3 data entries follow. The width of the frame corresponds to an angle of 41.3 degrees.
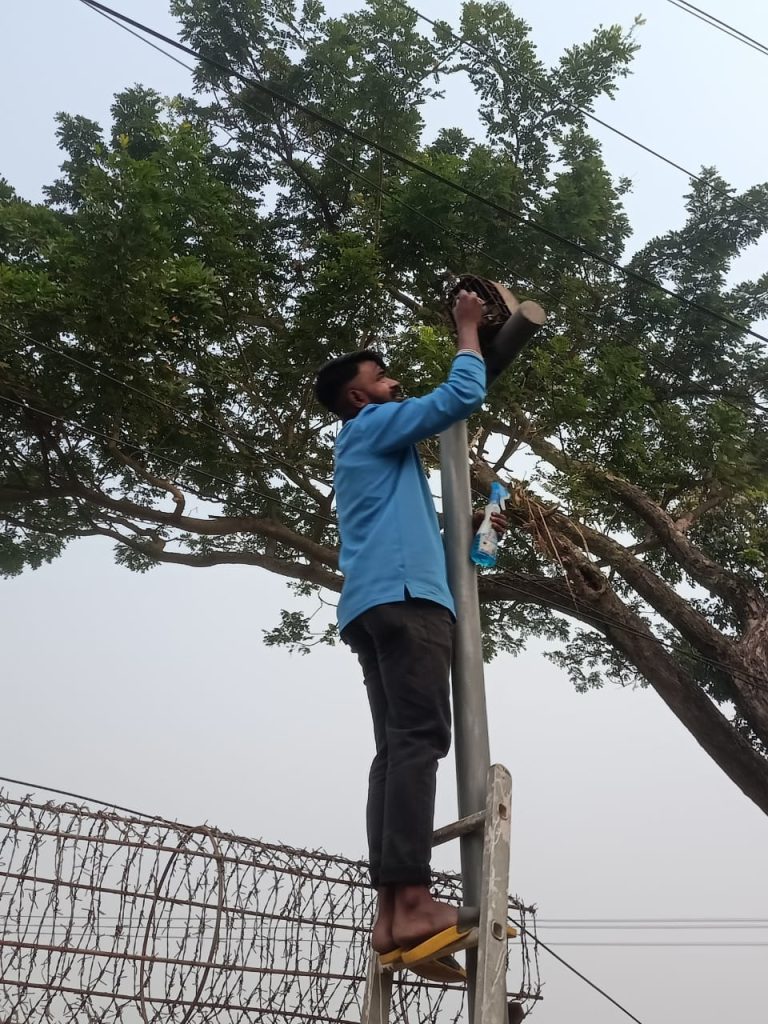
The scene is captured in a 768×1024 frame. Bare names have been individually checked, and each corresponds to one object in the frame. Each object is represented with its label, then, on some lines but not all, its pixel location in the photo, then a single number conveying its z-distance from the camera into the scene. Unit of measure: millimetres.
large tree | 7383
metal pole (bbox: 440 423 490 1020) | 2580
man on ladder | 2568
